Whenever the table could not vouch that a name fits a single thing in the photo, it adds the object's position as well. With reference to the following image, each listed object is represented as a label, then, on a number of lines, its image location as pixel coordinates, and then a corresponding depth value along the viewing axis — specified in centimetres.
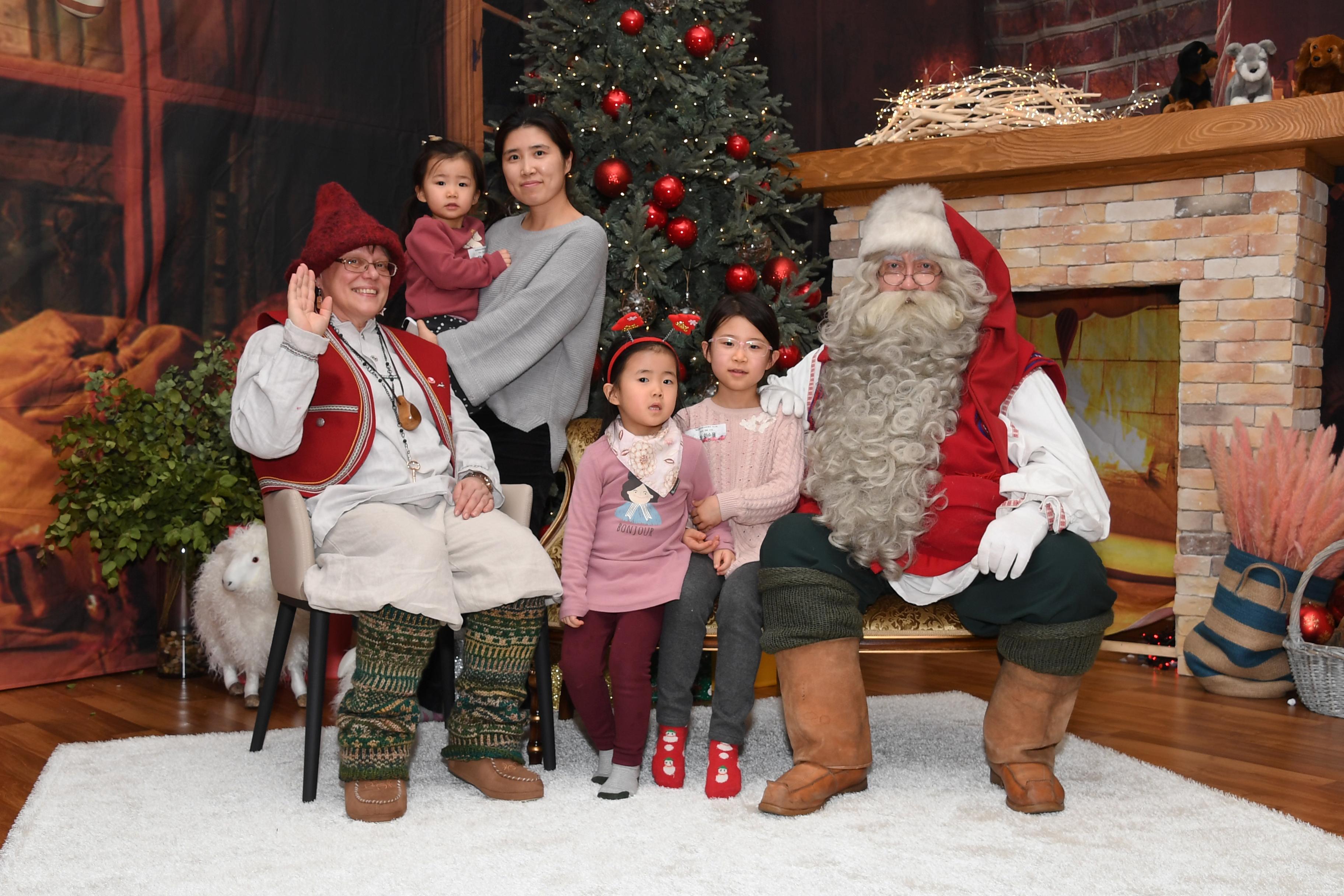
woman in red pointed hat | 257
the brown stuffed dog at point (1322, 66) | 402
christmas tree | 414
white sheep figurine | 365
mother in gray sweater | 333
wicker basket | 368
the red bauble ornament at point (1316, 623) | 387
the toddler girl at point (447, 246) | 346
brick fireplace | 411
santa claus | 265
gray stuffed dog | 415
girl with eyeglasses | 279
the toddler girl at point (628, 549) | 278
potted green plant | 386
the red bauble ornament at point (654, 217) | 413
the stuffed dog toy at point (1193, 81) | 424
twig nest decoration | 454
